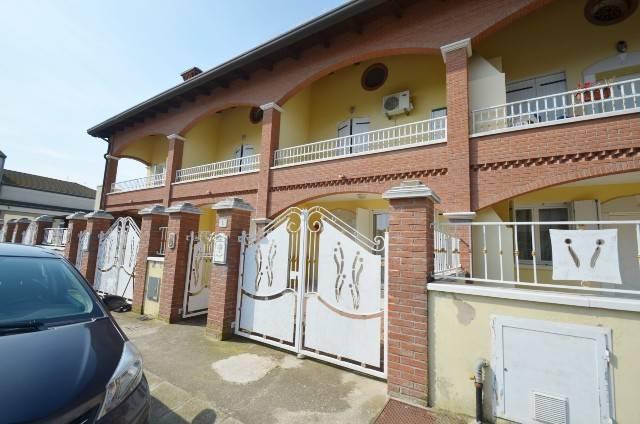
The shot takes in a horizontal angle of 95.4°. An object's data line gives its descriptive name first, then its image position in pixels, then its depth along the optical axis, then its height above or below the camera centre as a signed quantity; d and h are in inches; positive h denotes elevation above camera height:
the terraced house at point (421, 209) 110.4 +40.9
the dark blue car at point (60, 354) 65.8 -32.4
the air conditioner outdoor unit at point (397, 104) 383.2 +193.3
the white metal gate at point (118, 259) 296.2 -22.0
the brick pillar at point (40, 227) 475.2 +13.8
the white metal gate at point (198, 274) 250.4 -29.2
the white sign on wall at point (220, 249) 207.3 -5.0
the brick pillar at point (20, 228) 514.0 +11.6
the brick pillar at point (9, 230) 530.0 +7.6
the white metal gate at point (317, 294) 152.3 -29.0
